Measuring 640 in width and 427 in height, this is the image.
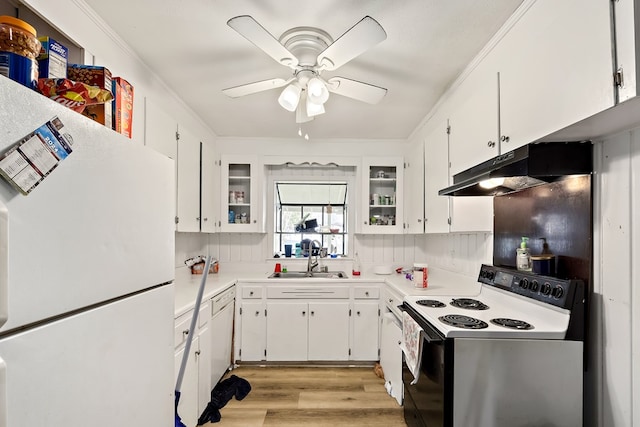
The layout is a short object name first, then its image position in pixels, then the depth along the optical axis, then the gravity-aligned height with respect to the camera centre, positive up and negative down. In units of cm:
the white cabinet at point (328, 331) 310 -107
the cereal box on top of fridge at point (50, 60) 86 +41
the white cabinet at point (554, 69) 102 +55
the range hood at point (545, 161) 133 +24
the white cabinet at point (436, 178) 236 +31
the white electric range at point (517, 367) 134 -62
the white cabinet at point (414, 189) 298 +29
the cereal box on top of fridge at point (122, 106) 103 +35
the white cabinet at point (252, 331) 308 -107
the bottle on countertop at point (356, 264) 369 -52
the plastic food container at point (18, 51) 71 +36
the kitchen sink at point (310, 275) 348 -62
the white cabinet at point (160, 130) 193 +54
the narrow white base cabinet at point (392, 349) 235 -100
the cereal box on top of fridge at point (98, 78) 96 +41
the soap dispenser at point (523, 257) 171 -20
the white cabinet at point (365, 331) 311 -107
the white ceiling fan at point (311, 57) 141 +78
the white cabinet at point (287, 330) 309 -106
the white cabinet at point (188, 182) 243 +27
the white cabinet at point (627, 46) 91 +49
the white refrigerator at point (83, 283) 54 -14
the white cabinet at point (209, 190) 297 +25
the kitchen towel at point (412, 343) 167 -67
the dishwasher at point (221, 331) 248 -94
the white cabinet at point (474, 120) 168 +56
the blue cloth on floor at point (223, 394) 222 -135
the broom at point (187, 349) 119 -51
